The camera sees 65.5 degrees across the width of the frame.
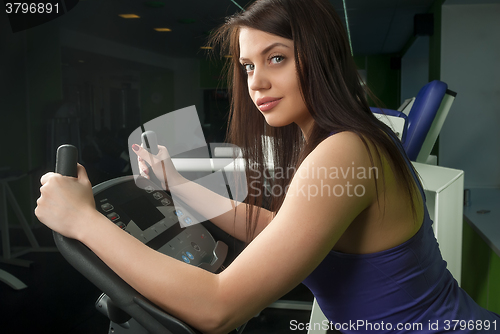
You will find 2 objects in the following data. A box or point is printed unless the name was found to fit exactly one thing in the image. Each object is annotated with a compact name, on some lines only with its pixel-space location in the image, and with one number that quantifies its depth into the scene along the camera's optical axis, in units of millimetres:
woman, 626
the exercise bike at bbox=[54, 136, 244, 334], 625
